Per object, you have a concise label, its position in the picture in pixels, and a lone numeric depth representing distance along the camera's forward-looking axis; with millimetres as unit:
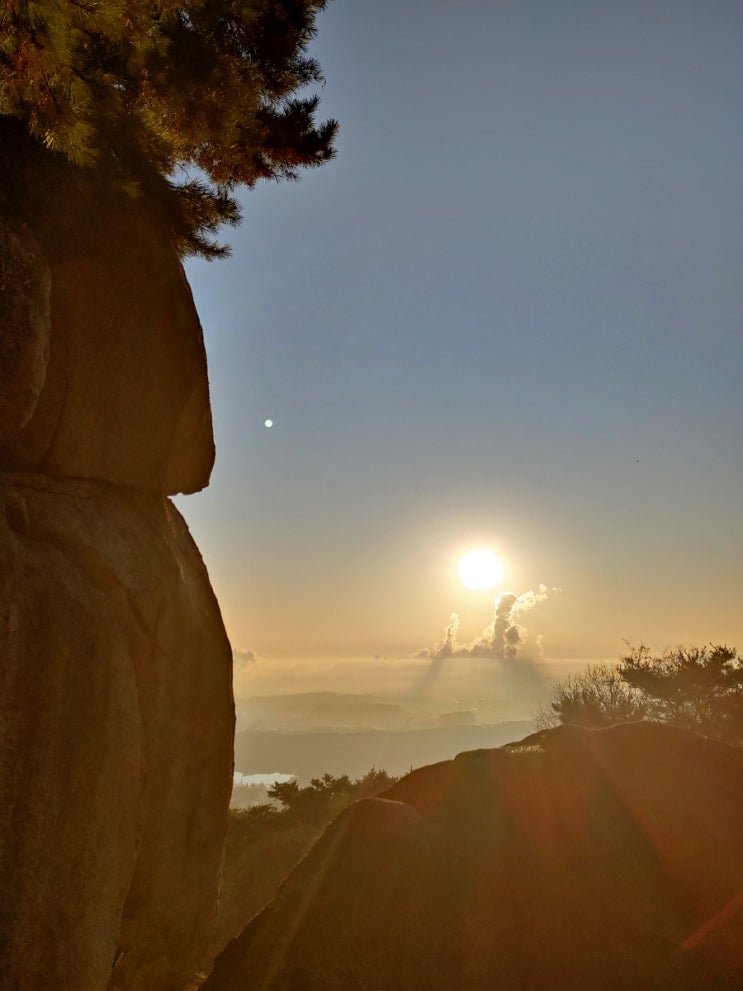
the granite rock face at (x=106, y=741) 6156
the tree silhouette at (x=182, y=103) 5879
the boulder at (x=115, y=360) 8086
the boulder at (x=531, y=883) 8711
